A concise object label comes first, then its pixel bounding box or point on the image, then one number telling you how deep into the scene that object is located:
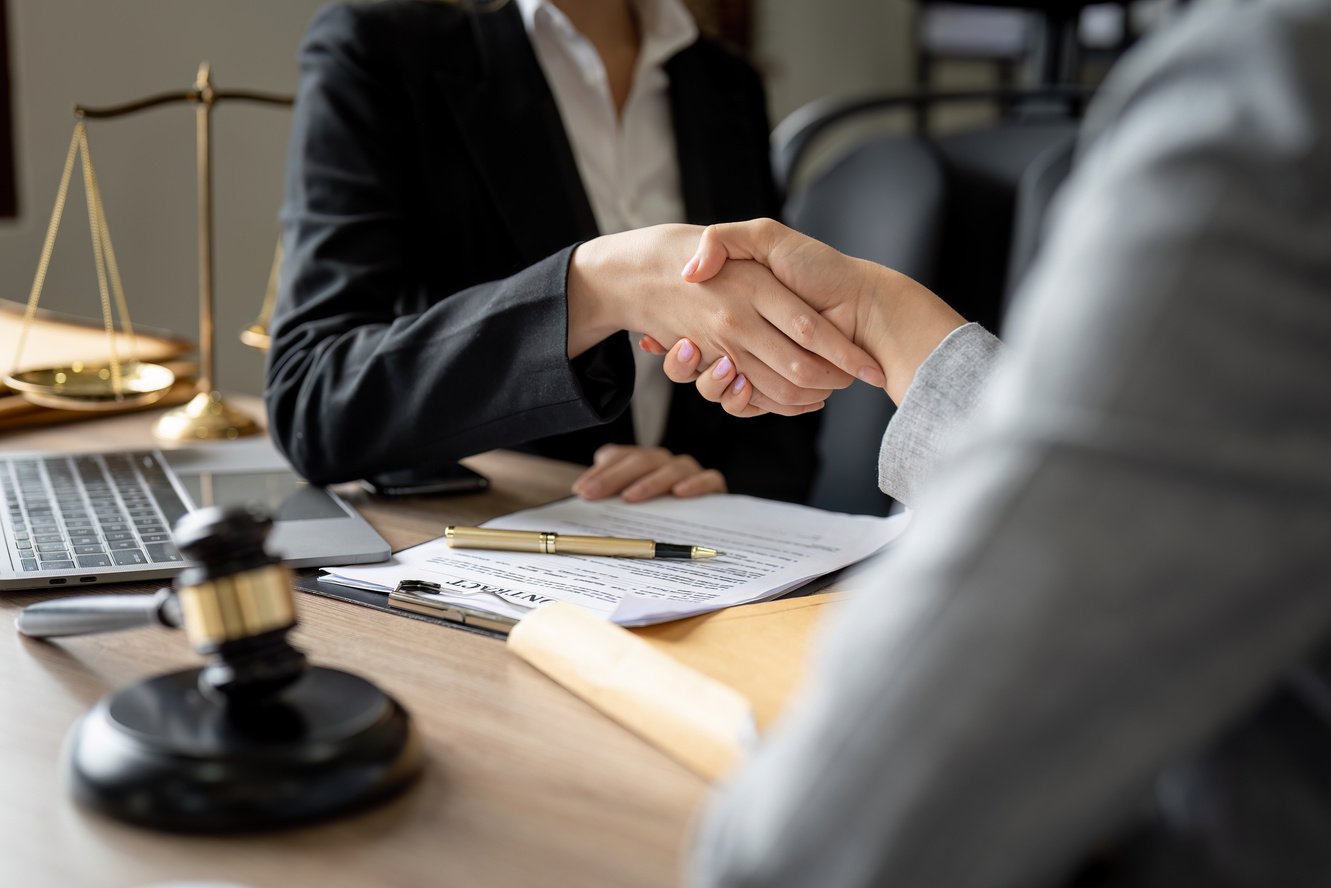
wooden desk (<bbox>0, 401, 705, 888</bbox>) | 0.49
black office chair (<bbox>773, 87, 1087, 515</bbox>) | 1.50
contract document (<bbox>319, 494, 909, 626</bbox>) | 0.79
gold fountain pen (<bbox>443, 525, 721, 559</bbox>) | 0.89
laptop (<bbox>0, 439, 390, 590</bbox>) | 0.84
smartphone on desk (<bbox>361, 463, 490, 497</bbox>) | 1.07
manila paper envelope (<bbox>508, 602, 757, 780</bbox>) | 0.59
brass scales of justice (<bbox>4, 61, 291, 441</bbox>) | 1.23
